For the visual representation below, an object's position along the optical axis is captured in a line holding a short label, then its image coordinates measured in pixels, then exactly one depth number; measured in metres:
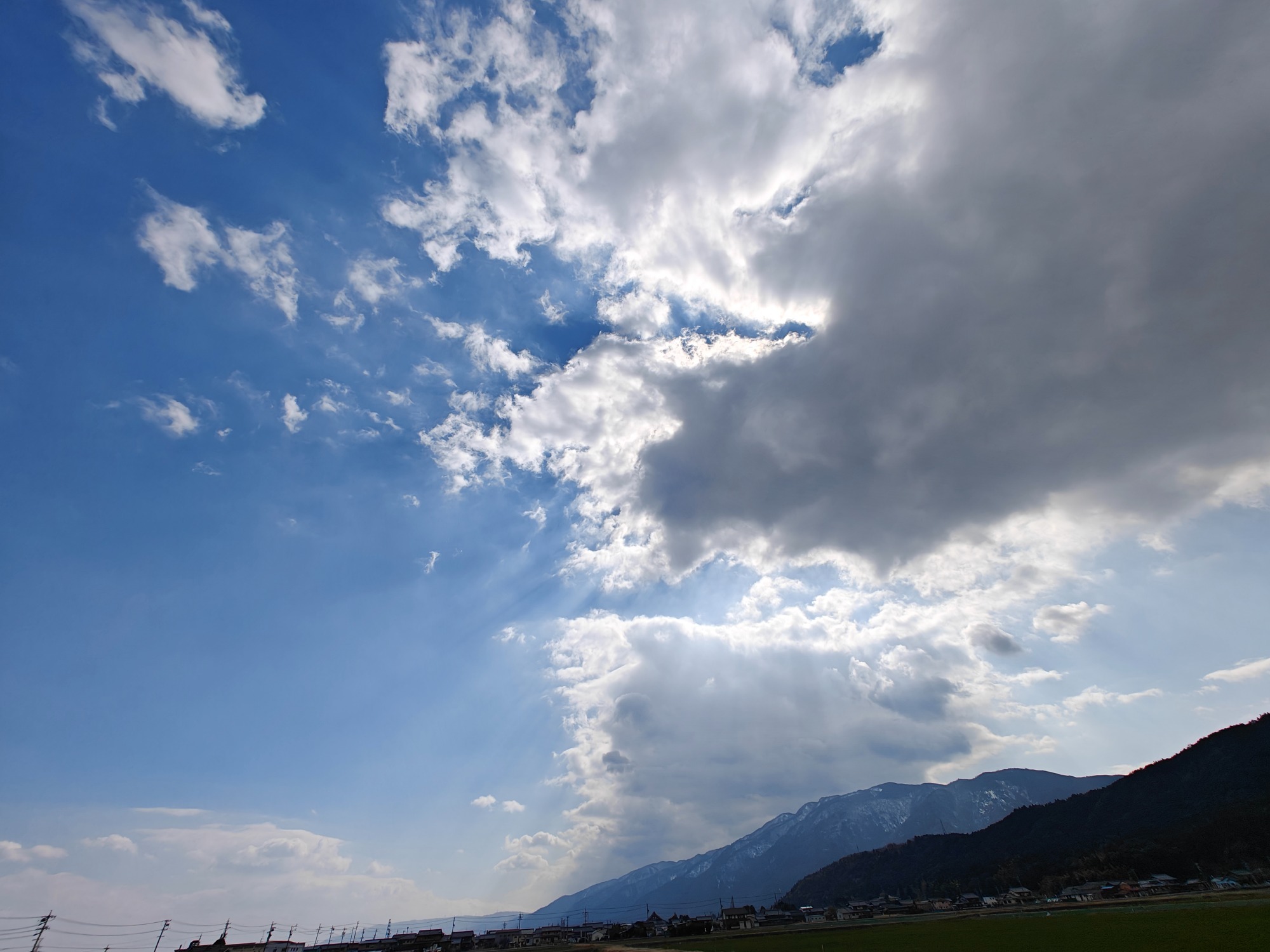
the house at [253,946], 103.19
